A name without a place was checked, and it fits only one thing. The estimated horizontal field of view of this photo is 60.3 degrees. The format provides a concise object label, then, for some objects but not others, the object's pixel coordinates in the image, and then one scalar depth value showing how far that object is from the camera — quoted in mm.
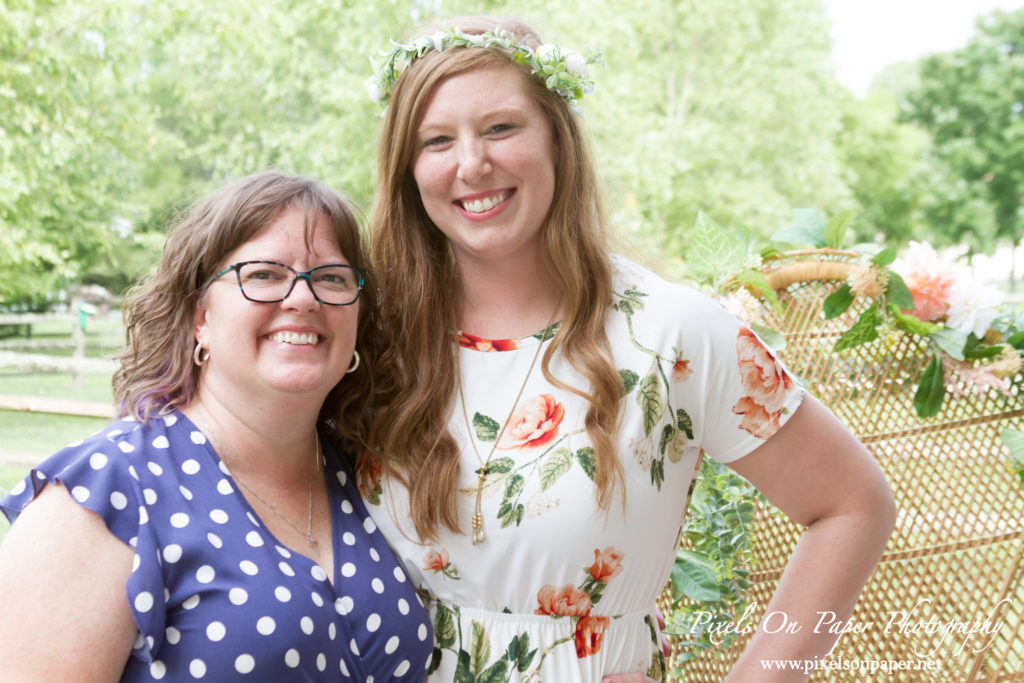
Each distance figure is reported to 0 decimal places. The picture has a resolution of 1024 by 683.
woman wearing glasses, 1242
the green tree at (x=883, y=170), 21625
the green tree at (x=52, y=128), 6102
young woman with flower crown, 1561
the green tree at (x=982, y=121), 21750
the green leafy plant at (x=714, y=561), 2068
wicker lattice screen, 2064
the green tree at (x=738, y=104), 13023
